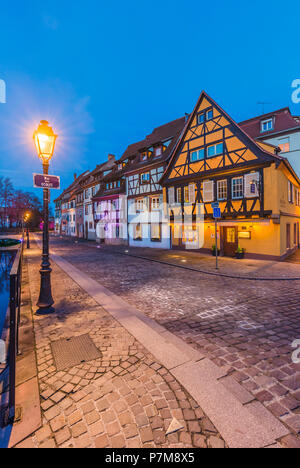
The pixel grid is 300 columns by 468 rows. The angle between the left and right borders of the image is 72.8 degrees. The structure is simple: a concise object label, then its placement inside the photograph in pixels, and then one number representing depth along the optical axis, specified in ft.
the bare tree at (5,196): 170.60
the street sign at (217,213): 33.43
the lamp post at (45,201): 17.03
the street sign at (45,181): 16.79
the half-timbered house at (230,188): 42.70
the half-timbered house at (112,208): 83.05
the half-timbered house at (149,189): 67.26
